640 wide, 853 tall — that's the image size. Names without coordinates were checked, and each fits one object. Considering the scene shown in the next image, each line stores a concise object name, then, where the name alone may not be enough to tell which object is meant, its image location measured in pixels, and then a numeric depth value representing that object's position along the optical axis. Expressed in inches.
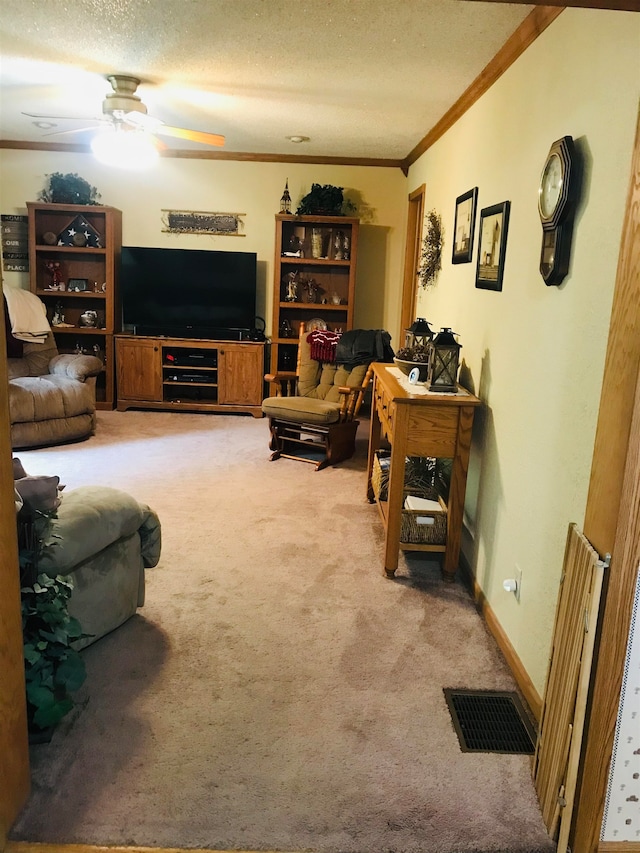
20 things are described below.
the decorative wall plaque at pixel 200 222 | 265.0
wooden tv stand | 256.1
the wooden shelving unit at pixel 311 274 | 253.0
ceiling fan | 161.3
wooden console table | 121.2
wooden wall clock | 84.0
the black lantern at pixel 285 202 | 251.6
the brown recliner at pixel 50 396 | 200.8
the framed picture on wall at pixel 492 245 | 118.5
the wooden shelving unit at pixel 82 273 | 253.4
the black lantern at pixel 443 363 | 126.0
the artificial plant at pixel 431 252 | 182.7
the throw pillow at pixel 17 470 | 89.0
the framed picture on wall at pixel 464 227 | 143.1
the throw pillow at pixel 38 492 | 85.0
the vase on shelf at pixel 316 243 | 254.7
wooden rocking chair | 196.4
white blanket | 225.0
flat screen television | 260.4
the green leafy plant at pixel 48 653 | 77.4
